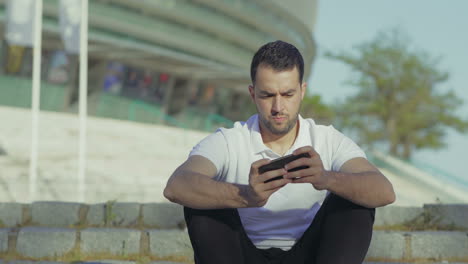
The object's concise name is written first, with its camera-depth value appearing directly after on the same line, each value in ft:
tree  119.14
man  9.52
